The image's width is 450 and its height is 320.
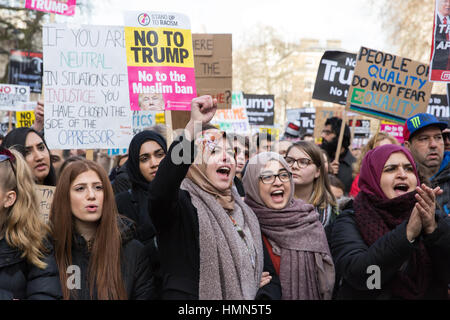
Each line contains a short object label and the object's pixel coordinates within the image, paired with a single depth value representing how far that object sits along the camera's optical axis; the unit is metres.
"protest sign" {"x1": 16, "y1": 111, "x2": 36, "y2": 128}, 7.83
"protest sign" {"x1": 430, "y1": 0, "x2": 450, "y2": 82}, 4.89
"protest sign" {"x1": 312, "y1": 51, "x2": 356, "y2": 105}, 7.20
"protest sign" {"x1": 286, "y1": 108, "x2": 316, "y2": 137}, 12.55
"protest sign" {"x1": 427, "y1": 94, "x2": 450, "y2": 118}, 9.34
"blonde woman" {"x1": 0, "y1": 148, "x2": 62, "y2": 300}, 2.71
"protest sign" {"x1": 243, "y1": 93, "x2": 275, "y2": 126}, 11.88
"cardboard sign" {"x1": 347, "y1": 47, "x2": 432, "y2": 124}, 6.27
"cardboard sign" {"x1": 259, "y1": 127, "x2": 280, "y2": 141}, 9.91
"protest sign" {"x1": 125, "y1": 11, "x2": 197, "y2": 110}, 4.57
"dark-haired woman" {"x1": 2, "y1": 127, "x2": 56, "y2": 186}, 4.24
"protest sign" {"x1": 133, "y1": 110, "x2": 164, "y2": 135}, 7.19
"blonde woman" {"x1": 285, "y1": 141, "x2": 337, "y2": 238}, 4.02
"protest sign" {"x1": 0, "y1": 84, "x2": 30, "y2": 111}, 8.53
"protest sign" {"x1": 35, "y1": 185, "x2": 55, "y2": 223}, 3.86
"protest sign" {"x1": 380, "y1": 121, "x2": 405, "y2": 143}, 9.26
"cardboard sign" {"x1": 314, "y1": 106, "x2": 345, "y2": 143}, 10.83
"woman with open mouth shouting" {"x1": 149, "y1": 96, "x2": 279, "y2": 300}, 2.58
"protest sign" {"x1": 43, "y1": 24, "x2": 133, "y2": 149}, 4.39
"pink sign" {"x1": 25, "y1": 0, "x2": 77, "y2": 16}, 5.84
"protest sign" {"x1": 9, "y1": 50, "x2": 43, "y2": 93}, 9.25
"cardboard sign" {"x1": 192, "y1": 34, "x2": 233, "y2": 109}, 5.79
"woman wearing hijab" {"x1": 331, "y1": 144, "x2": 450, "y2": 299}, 2.68
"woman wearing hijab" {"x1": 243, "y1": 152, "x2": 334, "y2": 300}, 3.03
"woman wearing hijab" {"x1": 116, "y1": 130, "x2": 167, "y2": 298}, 3.46
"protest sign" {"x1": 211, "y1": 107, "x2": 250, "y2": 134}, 9.35
